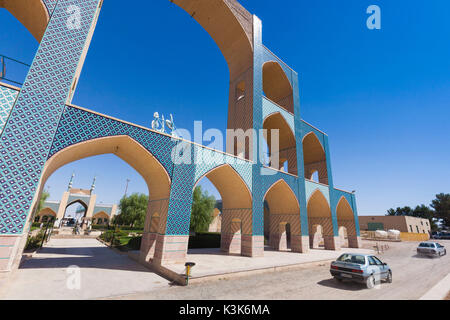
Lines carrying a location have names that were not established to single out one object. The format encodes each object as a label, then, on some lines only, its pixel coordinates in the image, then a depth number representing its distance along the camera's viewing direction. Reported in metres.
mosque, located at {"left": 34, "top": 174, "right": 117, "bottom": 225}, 33.84
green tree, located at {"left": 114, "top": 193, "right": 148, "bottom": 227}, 30.39
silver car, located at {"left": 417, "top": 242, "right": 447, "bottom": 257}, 14.81
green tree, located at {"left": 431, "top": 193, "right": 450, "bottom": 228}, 46.42
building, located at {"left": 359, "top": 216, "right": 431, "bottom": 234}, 35.75
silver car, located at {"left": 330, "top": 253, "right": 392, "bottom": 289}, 6.17
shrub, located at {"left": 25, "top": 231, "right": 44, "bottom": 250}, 10.50
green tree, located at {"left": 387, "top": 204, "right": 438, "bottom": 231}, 52.02
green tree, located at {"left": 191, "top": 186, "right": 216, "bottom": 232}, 22.55
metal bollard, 6.12
